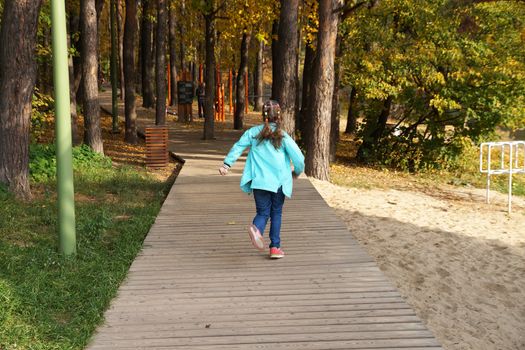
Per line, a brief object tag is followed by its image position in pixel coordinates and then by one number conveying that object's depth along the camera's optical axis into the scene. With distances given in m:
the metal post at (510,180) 13.97
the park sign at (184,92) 24.99
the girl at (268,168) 7.02
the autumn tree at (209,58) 20.25
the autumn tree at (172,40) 30.53
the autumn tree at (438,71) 17.81
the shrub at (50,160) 13.49
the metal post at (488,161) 13.69
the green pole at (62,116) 7.06
